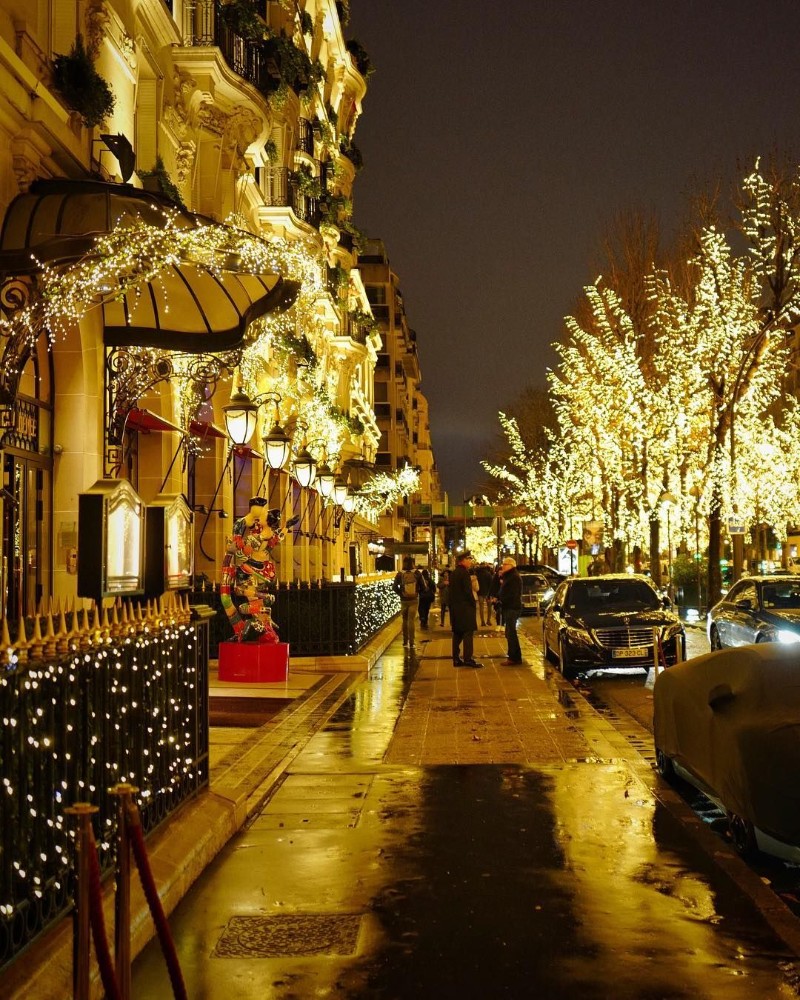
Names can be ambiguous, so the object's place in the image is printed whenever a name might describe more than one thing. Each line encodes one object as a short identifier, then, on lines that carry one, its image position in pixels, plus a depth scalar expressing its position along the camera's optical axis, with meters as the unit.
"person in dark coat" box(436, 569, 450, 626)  38.77
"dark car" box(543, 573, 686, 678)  19.30
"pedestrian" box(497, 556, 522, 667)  22.34
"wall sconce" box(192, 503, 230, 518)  26.12
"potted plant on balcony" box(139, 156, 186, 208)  19.52
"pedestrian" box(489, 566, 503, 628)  31.11
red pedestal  17.83
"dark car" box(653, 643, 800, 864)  6.91
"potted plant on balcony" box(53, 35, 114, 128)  15.22
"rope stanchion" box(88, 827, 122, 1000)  3.58
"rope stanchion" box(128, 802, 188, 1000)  4.02
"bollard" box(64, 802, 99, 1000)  3.64
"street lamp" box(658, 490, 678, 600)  40.28
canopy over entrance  12.47
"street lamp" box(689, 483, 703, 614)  37.99
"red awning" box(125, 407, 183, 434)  19.33
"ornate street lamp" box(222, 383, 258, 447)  18.44
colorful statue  17.55
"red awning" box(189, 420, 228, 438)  23.07
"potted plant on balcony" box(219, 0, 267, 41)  24.83
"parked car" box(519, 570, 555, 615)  45.81
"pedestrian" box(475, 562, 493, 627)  35.84
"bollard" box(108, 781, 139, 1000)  4.04
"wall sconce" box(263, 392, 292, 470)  21.08
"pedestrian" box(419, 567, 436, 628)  36.60
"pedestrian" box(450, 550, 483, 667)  20.84
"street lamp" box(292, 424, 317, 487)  25.69
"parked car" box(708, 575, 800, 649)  18.09
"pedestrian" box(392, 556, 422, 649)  26.03
